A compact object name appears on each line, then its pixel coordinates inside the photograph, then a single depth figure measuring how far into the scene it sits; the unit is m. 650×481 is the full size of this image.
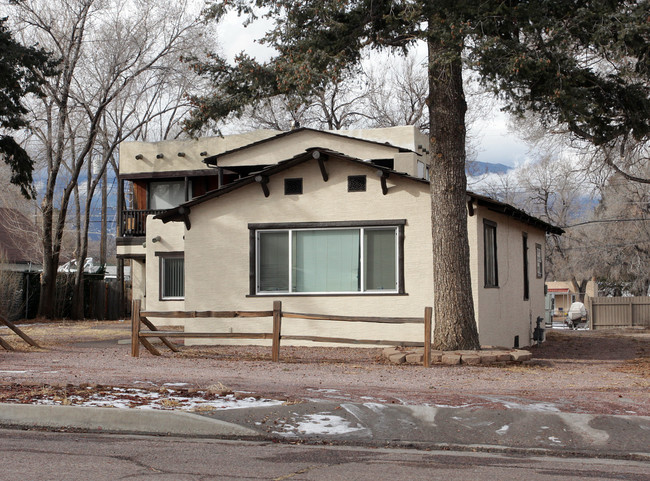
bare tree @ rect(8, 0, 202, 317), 35.44
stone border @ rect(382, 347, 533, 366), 14.59
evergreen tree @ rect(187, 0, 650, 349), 13.71
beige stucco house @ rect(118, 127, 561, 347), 18.22
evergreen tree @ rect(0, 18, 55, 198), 21.64
